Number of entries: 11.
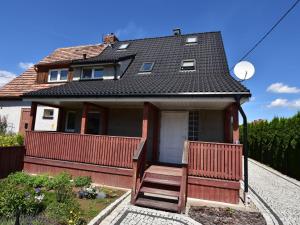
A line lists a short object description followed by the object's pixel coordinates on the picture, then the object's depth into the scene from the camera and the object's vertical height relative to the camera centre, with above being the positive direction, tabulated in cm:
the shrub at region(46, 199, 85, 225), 479 -187
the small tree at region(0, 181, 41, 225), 494 -168
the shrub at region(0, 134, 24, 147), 1002 -52
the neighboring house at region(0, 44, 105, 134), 1559 +300
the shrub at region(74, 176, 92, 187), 792 -175
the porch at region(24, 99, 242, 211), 705 -63
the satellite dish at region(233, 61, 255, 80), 879 +288
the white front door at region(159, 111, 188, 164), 1019 +11
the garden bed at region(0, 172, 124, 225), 492 -188
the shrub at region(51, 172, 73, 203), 609 -170
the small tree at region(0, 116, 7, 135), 1672 +48
